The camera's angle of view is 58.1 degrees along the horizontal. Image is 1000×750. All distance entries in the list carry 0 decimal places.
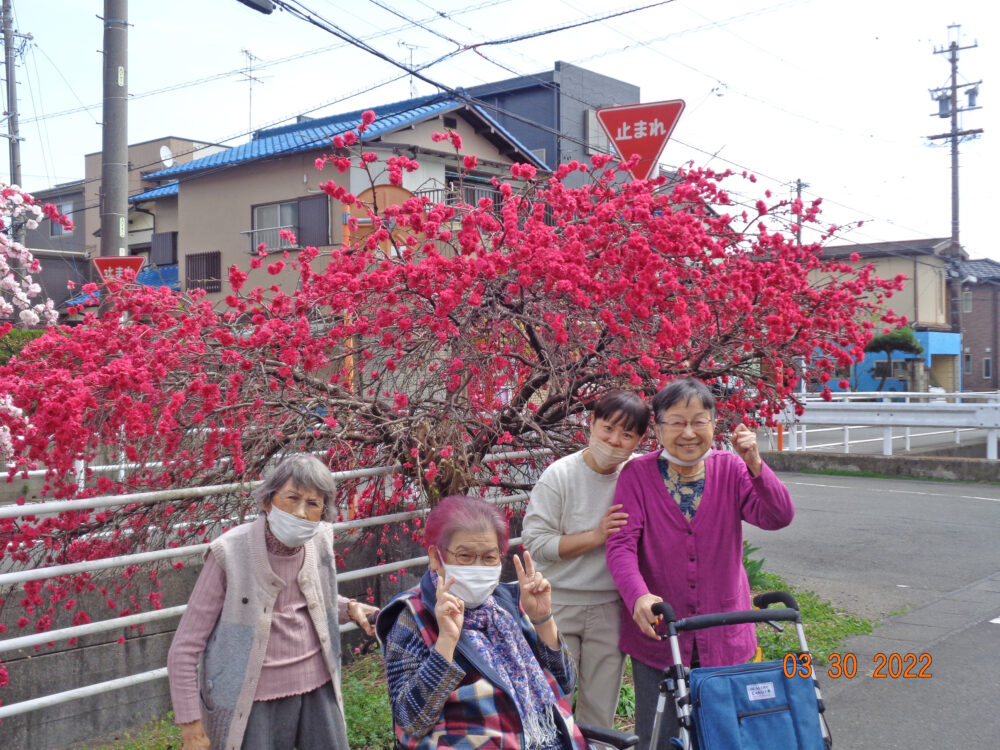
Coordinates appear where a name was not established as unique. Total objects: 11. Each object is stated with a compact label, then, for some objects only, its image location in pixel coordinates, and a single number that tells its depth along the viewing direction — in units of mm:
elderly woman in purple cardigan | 3258
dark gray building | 30125
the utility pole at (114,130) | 9484
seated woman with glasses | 2510
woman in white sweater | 3512
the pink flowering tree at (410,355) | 4523
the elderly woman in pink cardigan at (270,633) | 2879
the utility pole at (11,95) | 22750
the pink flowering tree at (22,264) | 6770
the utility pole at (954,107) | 32938
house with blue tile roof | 21266
